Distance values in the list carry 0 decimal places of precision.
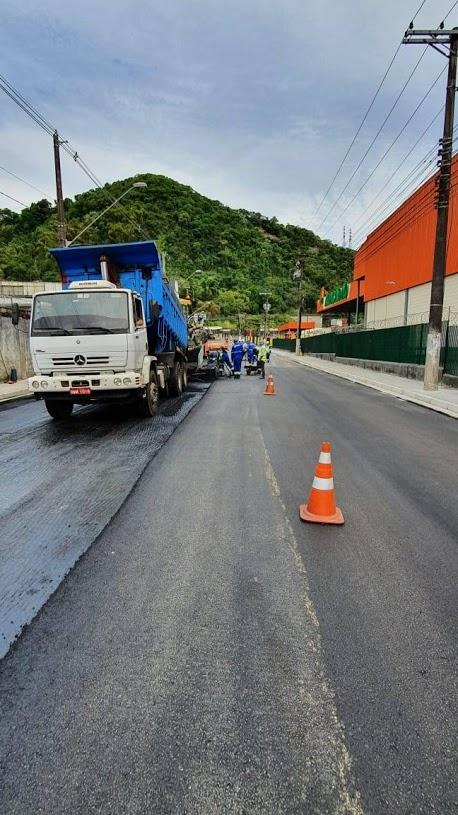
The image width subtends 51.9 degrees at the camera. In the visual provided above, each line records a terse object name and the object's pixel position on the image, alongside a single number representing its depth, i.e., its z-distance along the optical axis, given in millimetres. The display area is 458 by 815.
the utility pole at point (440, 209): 14828
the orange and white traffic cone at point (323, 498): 4383
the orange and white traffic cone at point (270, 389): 14664
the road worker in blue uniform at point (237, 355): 21984
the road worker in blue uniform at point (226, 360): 22603
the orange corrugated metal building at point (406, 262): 22609
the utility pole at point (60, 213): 20266
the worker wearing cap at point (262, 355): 21625
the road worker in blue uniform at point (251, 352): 25862
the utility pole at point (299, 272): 47950
